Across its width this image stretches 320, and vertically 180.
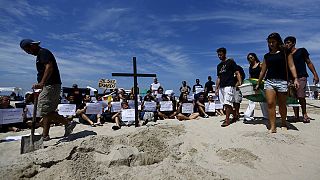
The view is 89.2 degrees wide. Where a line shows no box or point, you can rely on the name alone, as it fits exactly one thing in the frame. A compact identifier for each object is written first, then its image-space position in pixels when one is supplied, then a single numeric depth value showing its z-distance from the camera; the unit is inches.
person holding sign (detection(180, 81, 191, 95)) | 319.1
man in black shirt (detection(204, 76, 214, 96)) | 315.1
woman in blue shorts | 122.9
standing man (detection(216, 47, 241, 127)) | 149.2
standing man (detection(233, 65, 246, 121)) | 164.3
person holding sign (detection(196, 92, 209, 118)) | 240.2
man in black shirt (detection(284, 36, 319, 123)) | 144.6
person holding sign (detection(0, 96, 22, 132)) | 181.4
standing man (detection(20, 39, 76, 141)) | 117.1
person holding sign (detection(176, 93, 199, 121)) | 240.7
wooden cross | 172.5
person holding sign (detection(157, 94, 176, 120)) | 240.0
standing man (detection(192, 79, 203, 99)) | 336.0
